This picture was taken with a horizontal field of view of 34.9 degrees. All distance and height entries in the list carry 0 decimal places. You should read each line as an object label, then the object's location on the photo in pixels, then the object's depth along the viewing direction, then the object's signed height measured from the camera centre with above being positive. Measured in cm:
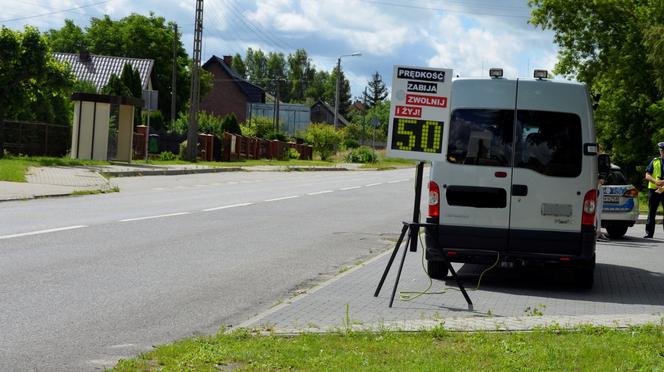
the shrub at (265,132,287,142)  7162 +2
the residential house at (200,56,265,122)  11512 +421
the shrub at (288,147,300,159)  7025 -102
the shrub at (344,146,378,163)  7838 -106
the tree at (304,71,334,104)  18162 +917
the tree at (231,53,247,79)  17825 +1160
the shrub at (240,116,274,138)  7104 +58
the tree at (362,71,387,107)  19025 +937
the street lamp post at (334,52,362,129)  7197 +457
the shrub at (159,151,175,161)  4866 -122
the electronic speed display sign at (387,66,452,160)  990 +34
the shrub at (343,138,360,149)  9556 -23
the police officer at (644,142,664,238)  1952 -37
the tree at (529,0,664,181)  4247 +430
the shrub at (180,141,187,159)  5099 -89
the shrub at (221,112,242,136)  6391 +53
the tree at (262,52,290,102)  17762 +1147
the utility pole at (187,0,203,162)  4444 +170
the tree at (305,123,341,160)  7569 +14
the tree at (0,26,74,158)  3659 +168
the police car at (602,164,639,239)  1959 -89
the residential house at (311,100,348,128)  14825 +371
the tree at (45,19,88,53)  10031 +776
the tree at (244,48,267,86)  18025 +1208
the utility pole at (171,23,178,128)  7172 +308
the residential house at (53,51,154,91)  8262 +470
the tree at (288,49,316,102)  17750 +1108
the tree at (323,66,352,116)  18100 +843
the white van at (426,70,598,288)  1148 -23
